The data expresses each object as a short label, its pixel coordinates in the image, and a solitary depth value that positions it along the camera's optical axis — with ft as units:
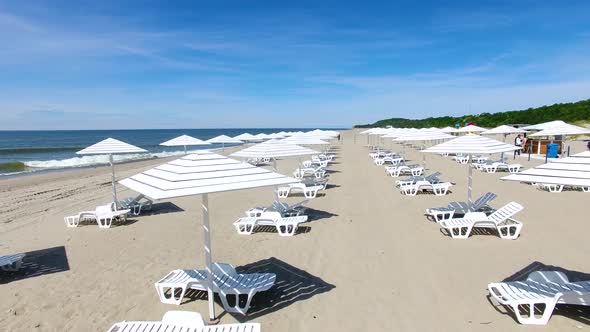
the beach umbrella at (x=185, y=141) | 46.25
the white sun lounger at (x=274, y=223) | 23.20
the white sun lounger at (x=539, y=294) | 12.39
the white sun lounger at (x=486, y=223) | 21.40
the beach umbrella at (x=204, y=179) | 10.62
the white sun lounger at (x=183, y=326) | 10.62
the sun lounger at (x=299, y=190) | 34.80
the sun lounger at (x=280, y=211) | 26.43
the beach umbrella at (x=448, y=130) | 79.76
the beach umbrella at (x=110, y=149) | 27.30
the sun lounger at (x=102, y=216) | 26.66
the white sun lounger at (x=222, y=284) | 13.56
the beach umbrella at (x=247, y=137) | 81.56
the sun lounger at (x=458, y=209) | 24.97
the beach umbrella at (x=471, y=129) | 73.10
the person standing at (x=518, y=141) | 75.85
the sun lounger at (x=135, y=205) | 30.17
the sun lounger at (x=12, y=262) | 17.92
